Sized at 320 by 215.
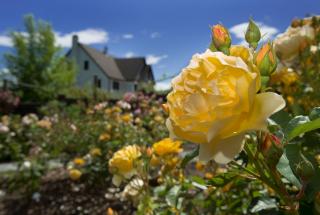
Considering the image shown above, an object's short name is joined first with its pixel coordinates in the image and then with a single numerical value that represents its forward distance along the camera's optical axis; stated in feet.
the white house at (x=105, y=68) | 111.65
